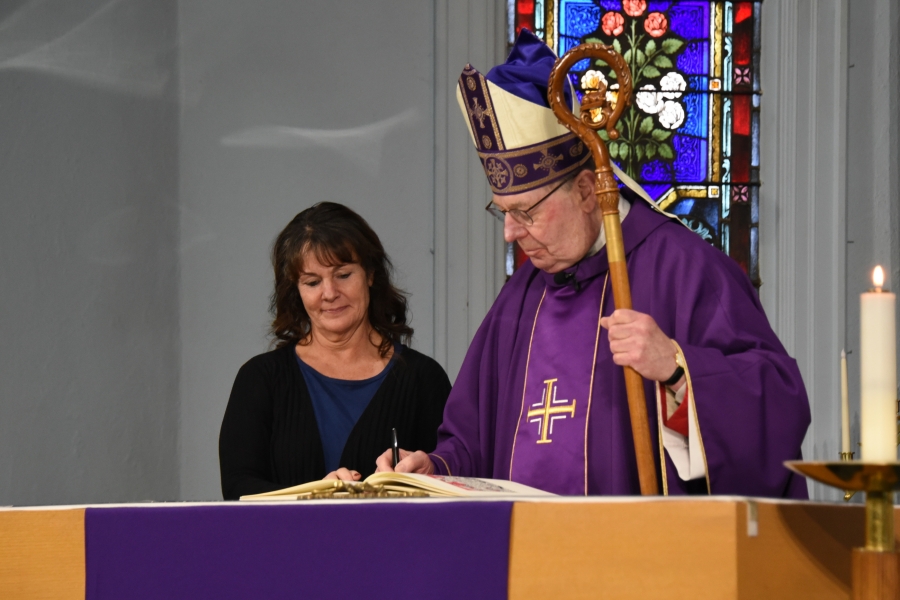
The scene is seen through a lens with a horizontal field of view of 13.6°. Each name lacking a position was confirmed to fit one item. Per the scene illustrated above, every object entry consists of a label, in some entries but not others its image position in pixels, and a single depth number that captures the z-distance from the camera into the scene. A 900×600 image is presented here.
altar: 5.09
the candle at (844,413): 5.24
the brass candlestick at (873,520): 4.42
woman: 6.16
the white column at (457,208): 7.15
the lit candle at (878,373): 4.45
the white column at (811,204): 7.23
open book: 5.36
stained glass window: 7.42
